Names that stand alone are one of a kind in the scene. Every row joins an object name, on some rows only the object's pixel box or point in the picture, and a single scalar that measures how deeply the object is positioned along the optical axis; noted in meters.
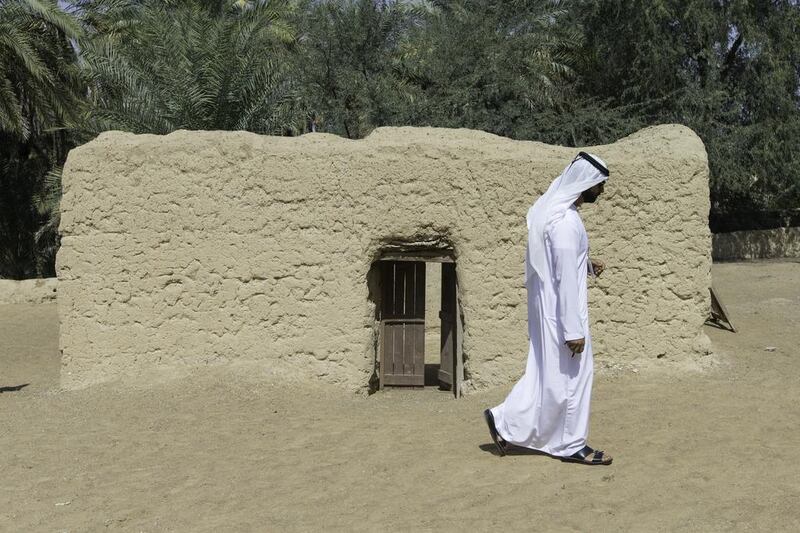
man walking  5.00
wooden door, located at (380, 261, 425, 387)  9.47
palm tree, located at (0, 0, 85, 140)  16.78
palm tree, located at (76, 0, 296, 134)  13.97
